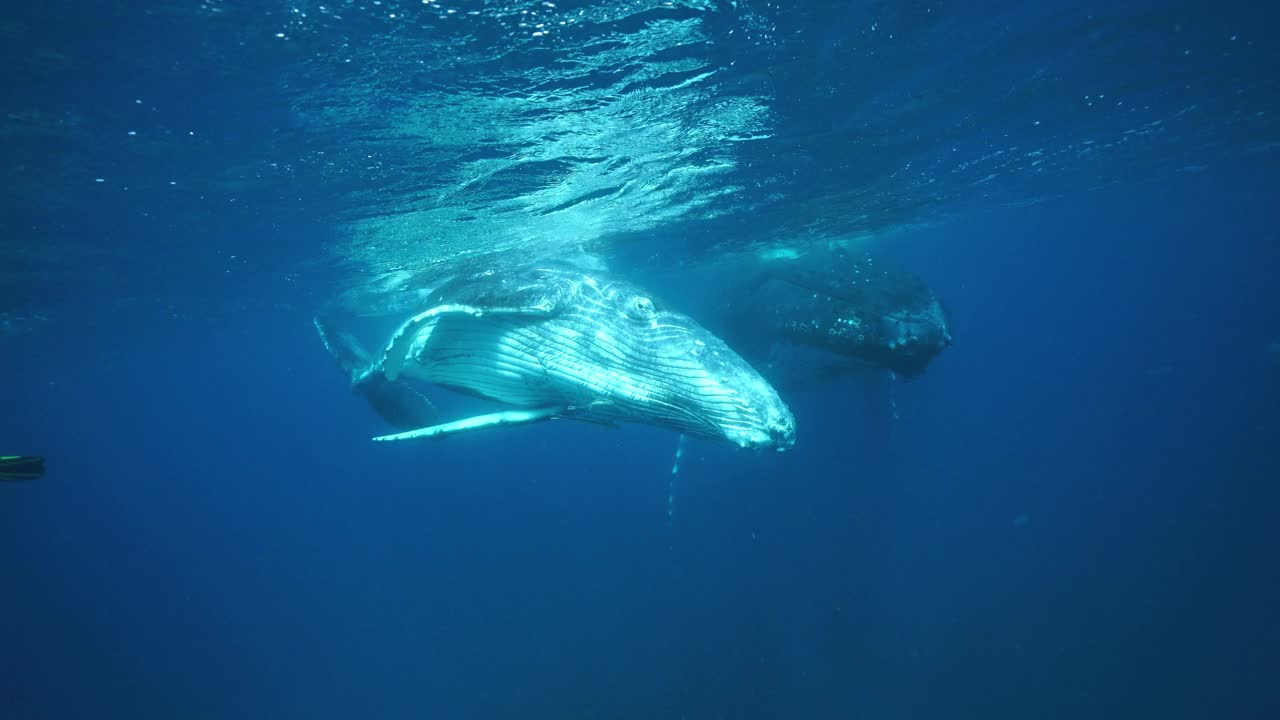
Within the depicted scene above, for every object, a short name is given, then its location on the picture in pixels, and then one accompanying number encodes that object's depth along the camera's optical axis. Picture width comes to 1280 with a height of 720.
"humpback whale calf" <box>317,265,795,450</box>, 4.44
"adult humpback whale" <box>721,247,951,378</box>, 9.10
